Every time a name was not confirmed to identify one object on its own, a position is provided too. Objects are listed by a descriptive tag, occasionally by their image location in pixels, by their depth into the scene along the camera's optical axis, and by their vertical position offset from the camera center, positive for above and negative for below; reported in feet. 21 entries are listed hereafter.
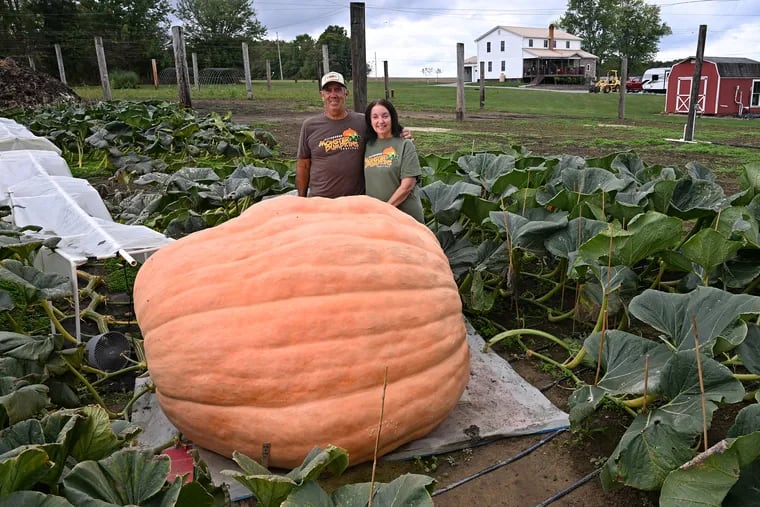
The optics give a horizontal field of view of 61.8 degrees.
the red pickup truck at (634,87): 143.05 -2.98
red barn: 69.92 -1.73
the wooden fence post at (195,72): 79.66 +1.89
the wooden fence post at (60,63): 70.12 +3.13
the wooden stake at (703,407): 5.65 -2.95
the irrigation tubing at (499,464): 6.98 -4.34
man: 12.71 -1.21
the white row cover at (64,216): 10.45 -2.48
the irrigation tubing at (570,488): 6.74 -4.35
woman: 11.87 -1.49
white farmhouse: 186.19 +6.51
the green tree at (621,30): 198.39 +13.59
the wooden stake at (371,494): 4.52 -2.89
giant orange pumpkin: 6.77 -2.72
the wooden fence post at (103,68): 54.27 +1.88
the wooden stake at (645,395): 6.44 -3.21
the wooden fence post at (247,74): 65.19 +1.16
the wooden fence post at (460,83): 50.83 -0.28
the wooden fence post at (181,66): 41.78 +1.41
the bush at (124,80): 100.17 +1.49
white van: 135.54 -1.74
